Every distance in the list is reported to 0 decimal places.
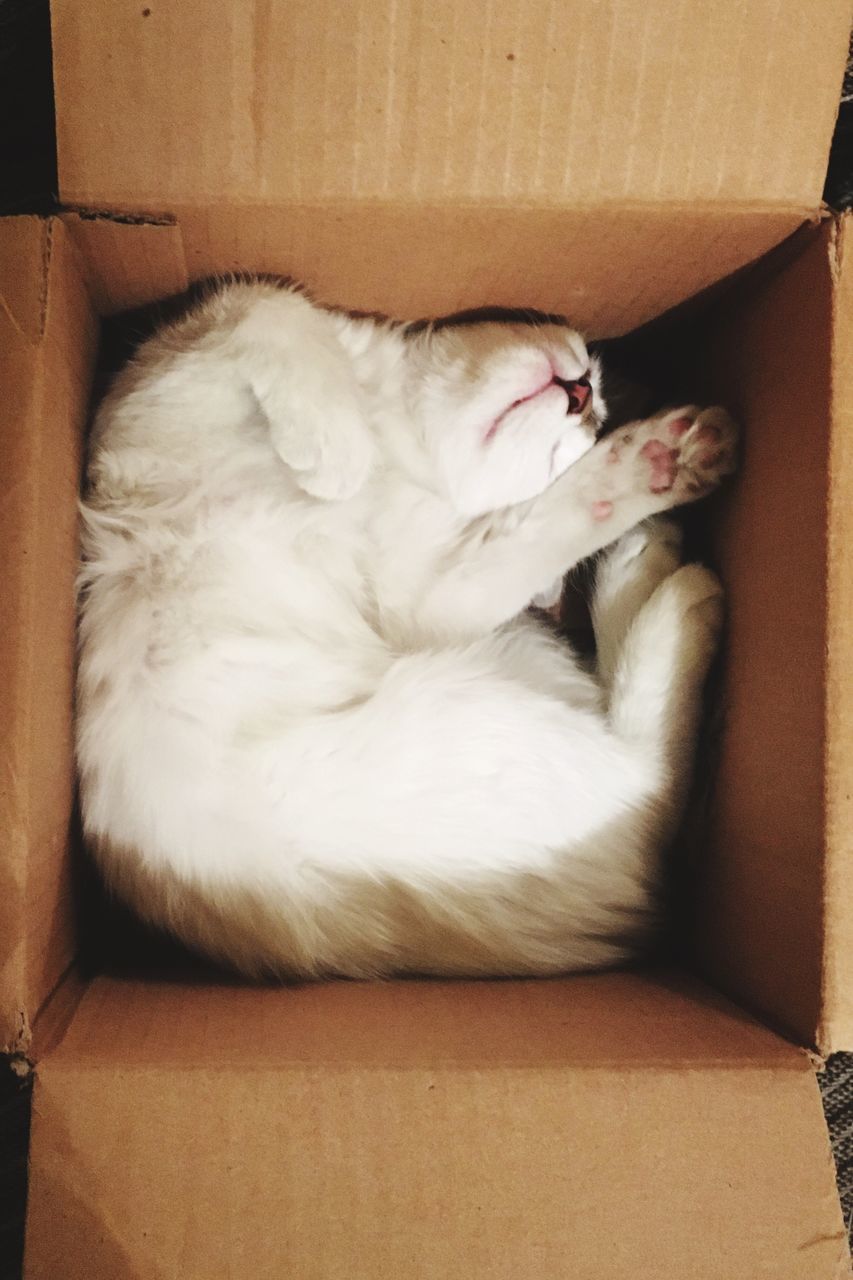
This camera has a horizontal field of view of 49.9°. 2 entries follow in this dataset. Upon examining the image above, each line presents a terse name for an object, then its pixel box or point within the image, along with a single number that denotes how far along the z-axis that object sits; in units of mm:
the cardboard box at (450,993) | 656
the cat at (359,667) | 854
